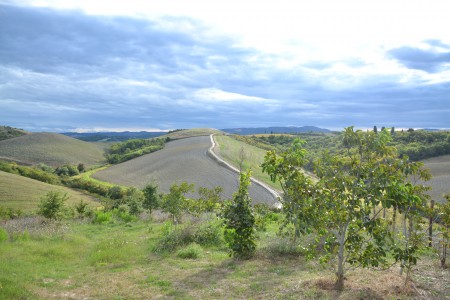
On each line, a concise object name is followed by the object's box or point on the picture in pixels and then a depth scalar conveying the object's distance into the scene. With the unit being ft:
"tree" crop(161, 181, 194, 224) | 60.64
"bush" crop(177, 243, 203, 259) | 42.86
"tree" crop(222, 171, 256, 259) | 40.78
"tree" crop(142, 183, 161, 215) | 89.76
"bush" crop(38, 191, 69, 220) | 69.77
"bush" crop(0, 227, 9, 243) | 48.85
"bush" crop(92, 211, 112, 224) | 75.25
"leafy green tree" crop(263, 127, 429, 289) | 25.86
